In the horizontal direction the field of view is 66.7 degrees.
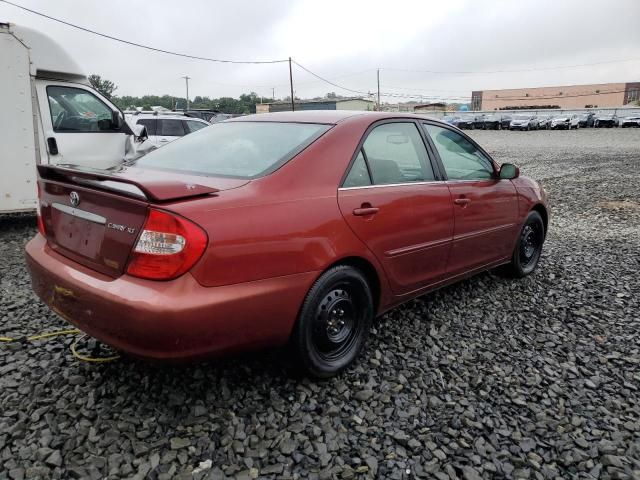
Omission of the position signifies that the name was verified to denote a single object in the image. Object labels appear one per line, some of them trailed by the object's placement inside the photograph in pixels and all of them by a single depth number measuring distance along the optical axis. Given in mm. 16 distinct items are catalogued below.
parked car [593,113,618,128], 44188
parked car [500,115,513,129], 45594
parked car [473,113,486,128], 48325
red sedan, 2135
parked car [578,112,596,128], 45562
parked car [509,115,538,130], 43869
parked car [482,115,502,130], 46662
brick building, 81750
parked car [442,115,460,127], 50406
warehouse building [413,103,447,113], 78188
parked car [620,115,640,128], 41812
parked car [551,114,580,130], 43500
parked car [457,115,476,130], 48838
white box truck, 6176
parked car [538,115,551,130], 44375
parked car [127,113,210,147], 12188
